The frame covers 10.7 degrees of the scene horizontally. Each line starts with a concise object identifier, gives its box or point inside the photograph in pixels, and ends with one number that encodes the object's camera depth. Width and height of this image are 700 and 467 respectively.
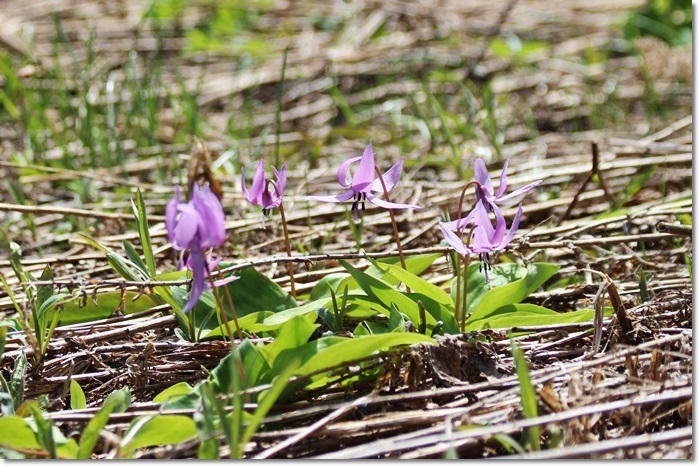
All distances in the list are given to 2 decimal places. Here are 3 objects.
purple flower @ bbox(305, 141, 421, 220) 2.13
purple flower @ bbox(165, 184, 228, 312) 2.02
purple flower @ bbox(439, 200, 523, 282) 2.11
